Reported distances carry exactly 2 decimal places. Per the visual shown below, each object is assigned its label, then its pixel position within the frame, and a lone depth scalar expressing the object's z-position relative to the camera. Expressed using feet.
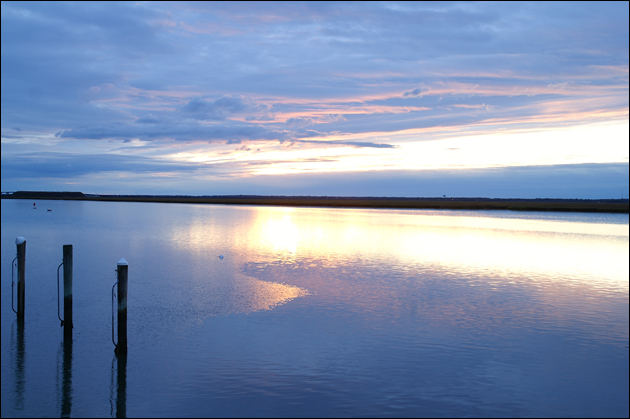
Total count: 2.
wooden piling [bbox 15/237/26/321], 43.06
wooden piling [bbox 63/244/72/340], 37.88
